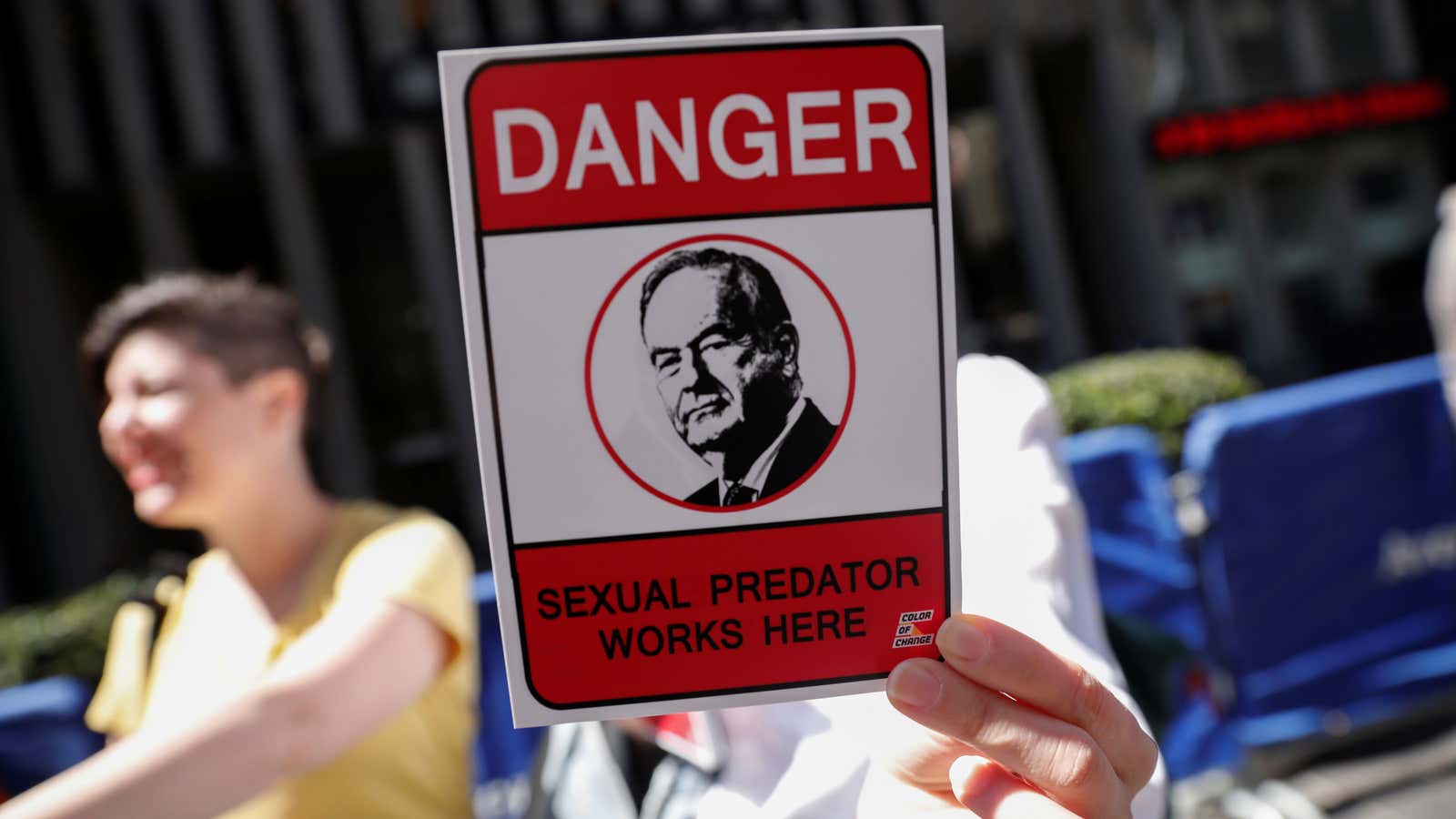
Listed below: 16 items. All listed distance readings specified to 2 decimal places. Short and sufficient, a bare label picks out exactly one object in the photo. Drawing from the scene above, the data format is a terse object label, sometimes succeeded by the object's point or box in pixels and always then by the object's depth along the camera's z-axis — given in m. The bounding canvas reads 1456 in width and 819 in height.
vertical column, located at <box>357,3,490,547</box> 11.99
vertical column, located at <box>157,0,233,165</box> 11.63
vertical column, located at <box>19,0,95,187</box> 11.31
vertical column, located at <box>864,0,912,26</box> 13.05
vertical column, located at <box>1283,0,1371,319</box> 15.59
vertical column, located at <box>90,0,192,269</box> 11.48
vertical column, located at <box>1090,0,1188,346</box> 14.53
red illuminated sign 14.63
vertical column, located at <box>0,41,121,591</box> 11.38
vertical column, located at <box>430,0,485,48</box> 12.27
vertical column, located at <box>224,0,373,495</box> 11.80
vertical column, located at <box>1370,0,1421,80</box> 15.81
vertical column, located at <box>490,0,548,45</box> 12.38
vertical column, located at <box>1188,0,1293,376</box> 15.25
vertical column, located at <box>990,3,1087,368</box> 14.12
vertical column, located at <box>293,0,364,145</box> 11.96
